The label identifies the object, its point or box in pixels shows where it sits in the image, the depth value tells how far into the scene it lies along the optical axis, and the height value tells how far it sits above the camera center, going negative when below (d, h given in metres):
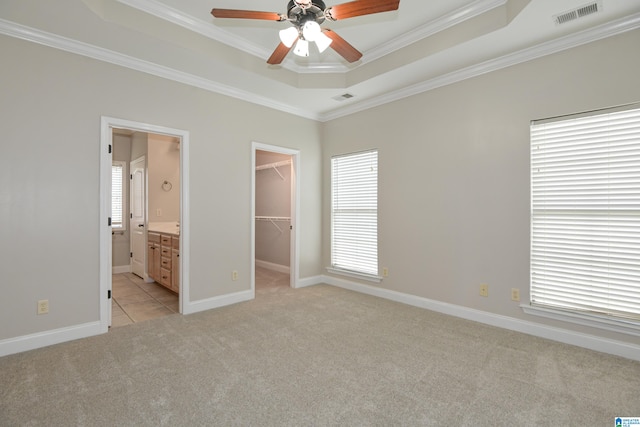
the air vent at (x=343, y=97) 4.27 +1.60
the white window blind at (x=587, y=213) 2.61 -0.01
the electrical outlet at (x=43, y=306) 2.78 -0.87
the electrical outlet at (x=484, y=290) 3.38 -0.86
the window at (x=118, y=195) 6.33 +0.30
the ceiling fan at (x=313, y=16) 2.04 +1.35
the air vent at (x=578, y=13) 2.40 +1.60
